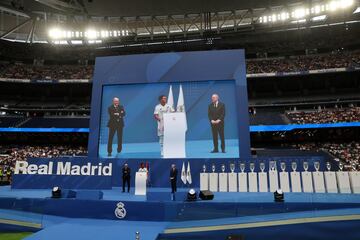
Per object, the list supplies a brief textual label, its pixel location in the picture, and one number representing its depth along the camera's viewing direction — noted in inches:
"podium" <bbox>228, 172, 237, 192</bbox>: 483.5
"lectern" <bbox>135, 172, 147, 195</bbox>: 470.3
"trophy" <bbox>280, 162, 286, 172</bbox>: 493.2
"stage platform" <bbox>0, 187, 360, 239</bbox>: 281.4
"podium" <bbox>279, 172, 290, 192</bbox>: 456.1
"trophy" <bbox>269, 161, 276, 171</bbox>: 492.4
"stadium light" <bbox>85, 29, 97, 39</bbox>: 1294.3
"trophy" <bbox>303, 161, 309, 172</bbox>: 486.6
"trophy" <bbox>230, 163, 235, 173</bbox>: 510.5
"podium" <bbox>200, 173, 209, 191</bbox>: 496.4
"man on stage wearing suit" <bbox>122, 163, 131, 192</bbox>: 509.0
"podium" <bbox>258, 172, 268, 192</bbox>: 466.5
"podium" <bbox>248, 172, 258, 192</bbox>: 472.4
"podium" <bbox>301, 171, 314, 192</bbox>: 441.4
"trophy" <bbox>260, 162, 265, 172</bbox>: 503.5
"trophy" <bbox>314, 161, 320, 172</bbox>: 468.1
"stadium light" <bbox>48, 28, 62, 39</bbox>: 1177.5
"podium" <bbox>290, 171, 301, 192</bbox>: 449.4
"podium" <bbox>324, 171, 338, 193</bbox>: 424.8
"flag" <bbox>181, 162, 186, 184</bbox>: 545.4
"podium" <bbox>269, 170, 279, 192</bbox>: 463.2
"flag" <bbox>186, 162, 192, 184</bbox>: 545.6
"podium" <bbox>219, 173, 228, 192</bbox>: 486.9
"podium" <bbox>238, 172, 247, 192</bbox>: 478.6
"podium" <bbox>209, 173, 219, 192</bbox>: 491.8
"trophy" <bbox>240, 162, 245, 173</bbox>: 505.4
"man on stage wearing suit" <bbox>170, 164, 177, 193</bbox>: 475.2
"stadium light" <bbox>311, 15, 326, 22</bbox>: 1377.2
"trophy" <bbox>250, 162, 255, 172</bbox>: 503.6
